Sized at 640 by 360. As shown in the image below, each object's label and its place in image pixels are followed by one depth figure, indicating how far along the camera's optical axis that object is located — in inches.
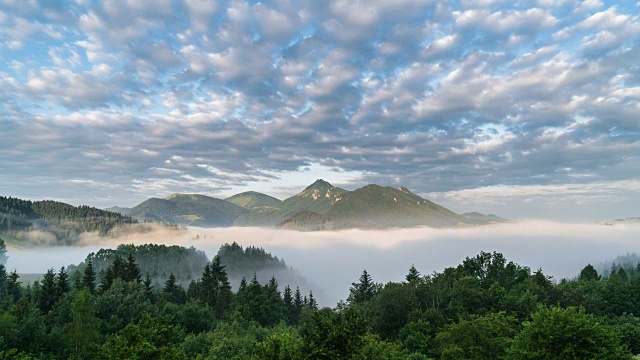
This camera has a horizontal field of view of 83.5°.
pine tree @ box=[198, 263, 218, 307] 5012.3
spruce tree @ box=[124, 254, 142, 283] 4822.8
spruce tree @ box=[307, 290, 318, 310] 6470.5
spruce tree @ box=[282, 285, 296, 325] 5831.7
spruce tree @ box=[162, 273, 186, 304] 4937.0
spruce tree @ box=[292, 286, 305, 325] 5920.3
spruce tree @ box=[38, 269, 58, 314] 3671.3
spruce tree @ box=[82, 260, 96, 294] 4313.5
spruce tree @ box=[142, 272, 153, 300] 4507.9
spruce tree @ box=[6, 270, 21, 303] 4441.7
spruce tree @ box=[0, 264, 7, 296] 5844.5
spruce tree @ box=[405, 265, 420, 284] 4891.7
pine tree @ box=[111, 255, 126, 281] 4752.0
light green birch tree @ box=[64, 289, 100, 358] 2477.9
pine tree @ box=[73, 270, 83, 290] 4292.1
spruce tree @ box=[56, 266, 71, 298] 3791.8
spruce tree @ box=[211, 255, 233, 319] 4924.7
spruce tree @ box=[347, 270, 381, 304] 5615.2
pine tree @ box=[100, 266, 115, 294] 4230.3
